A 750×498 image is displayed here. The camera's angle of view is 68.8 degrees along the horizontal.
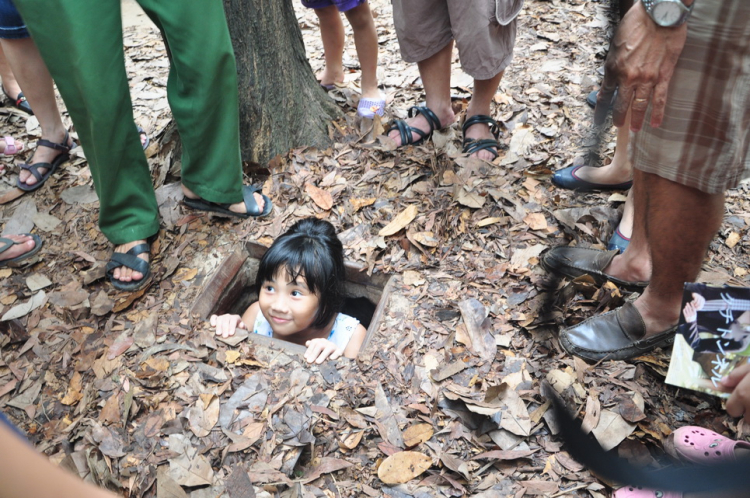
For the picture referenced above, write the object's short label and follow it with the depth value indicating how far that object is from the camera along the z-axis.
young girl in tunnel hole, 2.94
